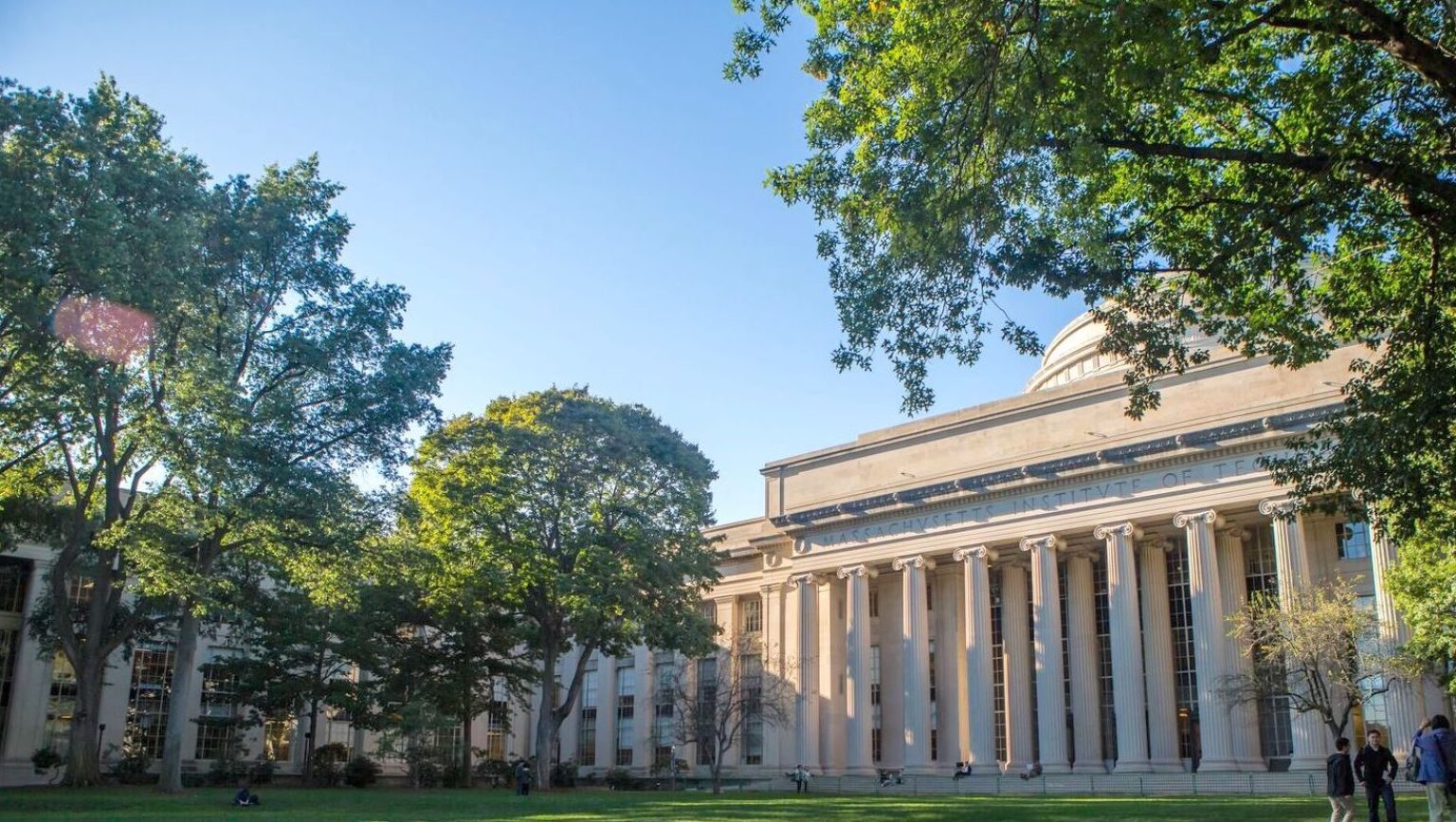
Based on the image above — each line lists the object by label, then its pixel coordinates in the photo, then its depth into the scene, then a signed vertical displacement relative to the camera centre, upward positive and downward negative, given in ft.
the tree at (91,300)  74.02 +26.36
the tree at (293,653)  156.97 +6.03
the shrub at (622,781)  185.57 -12.79
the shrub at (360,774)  172.35 -11.00
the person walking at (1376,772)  56.13 -3.17
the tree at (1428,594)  87.35 +8.78
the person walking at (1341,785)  55.57 -3.80
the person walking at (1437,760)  52.01 -2.44
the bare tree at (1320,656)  114.52 +4.77
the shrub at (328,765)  173.17 -10.20
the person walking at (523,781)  133.18 -9.33
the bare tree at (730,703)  174.60 -0.37
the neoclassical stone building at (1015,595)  135.74 +14.67
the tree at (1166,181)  45.14 +22.76
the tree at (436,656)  147.95 +5.70
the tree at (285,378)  94.68 +27.50
